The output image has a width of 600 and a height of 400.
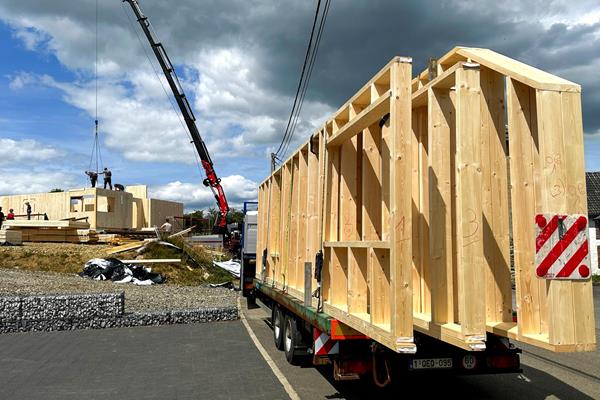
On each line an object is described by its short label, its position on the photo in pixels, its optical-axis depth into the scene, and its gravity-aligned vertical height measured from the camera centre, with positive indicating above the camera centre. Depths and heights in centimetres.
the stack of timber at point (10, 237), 2194 -19
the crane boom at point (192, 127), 2933 +615
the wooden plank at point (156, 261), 2079 -120
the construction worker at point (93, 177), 3050 +325
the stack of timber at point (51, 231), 2372 +7
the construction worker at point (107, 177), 3117 +332
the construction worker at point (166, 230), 2823 +9
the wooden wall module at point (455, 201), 344 +23
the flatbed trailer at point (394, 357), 508 -127
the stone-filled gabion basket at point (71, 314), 1065 -174
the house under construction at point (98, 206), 2861 +156
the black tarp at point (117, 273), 1889 -151
